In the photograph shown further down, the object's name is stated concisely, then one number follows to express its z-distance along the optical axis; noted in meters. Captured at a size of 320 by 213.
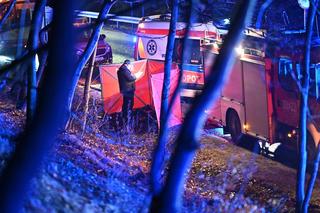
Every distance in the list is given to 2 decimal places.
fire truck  20.62
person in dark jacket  25.23
